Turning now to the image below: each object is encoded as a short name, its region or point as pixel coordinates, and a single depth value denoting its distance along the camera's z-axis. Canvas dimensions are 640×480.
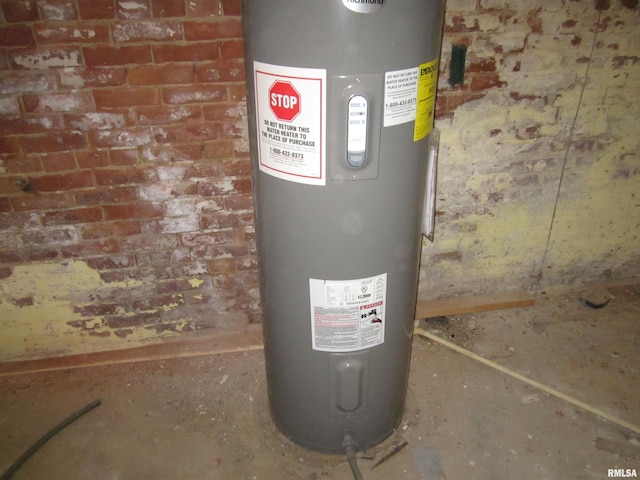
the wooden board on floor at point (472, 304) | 2.22
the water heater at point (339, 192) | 1.02
